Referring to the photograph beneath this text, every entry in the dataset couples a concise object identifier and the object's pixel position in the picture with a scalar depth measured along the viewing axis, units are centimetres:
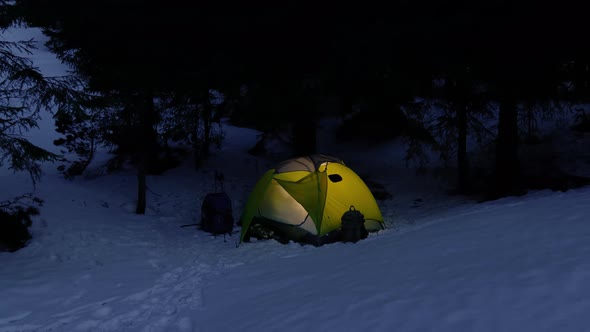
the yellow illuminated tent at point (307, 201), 930
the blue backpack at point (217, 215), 1023
